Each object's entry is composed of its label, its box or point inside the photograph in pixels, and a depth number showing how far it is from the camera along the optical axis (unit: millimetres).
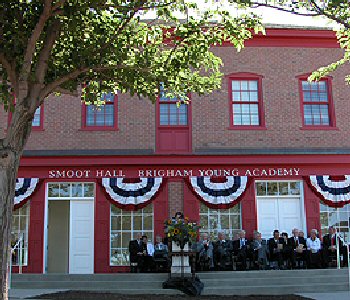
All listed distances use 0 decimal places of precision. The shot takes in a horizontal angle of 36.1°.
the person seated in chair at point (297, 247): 16203
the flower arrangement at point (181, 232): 14297
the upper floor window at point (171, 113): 18344
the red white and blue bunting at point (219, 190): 17500
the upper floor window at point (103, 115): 18312
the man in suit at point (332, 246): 16297
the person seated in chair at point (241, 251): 16167
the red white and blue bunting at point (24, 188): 17344
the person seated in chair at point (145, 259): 16078
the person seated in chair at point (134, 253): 16156
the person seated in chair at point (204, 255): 15827
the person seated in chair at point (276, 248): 16250
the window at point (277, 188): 18156
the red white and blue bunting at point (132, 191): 17469
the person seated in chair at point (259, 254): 16250
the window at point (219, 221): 17688
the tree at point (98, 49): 9039
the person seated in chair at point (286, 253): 16266
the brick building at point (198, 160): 17562
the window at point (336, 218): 17953
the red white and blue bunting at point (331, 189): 17734
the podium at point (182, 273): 13366
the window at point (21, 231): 17219
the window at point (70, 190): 18047
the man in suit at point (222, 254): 16172
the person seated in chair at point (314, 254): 16250
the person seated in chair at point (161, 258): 15945
